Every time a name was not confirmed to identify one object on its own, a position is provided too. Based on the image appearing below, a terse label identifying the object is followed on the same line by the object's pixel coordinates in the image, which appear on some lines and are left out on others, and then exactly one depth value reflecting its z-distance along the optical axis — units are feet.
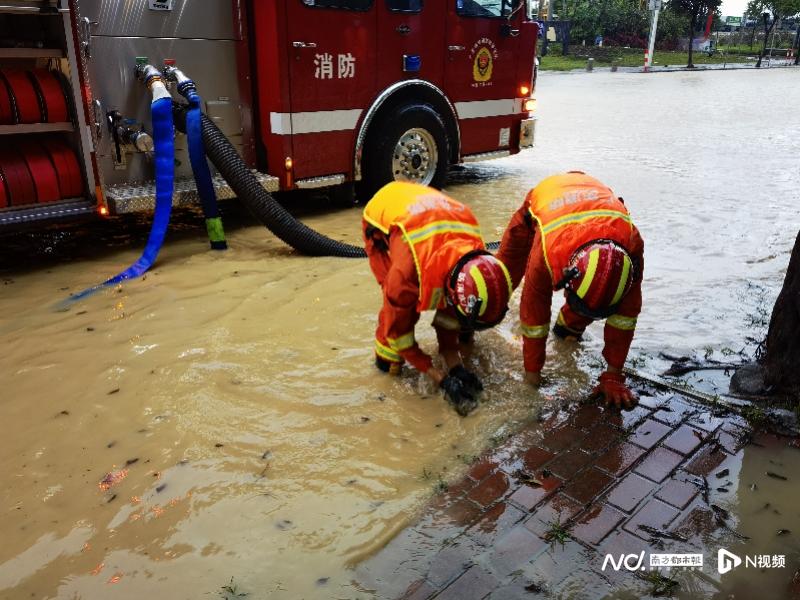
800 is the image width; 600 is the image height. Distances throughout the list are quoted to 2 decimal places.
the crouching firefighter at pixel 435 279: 9.64
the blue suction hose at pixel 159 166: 16.02
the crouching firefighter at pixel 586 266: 9.46
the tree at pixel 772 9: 132.67
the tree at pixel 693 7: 124.36
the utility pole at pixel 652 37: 108.68
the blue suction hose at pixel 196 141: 16.74
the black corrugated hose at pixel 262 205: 17.15
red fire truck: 15.81
